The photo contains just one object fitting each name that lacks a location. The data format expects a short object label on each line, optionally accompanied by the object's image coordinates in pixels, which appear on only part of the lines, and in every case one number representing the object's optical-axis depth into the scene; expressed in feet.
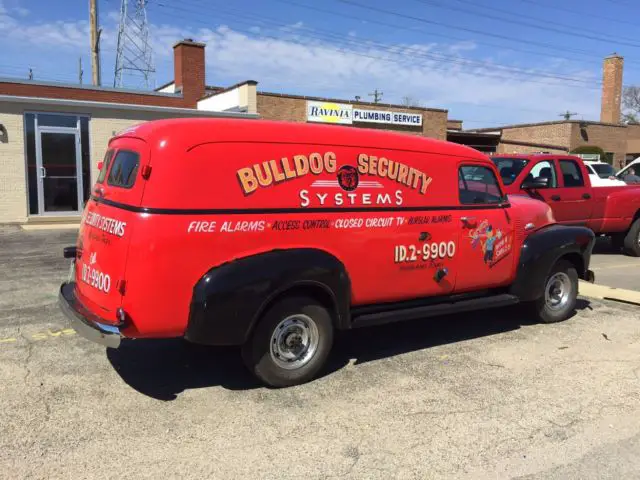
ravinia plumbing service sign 75.10
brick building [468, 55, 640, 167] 122.93
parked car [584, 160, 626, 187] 42.47
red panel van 13.17
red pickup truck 32.19
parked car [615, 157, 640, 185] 45.71
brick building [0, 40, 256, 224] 49.65
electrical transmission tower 99.11
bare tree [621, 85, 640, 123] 239.91
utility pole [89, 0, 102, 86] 73.67
